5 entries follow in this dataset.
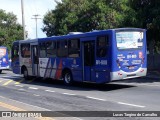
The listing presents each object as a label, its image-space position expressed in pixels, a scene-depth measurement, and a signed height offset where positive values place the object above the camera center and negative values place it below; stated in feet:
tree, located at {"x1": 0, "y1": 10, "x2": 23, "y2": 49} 176.55 +12.18
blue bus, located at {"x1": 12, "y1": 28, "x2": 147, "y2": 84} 52.60 -0.48
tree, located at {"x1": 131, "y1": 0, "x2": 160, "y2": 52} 75.20 +8.13
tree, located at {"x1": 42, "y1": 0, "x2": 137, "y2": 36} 108.27 +12.11
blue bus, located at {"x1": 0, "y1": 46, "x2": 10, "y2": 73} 110.63 -1.57
